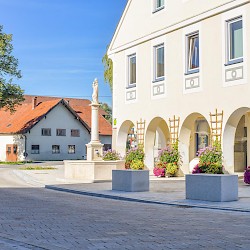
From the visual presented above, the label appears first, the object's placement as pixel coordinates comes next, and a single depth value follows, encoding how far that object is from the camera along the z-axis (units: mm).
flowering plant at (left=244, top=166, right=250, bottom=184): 18875
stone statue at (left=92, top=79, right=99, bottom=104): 25375
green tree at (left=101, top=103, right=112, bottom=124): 115438
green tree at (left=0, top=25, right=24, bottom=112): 52406
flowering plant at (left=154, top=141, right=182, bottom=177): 23594
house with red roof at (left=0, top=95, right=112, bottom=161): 62188
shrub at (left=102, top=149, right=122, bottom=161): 24484
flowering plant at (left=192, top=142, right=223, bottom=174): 20016
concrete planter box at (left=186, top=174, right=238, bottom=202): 14148
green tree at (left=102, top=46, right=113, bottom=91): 46228
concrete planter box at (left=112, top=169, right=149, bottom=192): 17469
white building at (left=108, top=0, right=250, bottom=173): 20250
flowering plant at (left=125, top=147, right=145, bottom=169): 25719
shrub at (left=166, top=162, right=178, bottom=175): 23531
